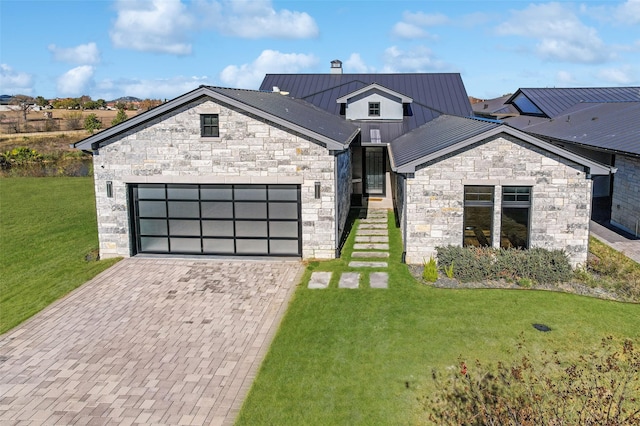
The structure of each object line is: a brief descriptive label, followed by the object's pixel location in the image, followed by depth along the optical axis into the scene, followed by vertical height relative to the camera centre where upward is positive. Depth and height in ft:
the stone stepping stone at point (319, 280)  49.11 -11.71
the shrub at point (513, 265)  49.06 -10.29
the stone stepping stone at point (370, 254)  57.26 -10.64
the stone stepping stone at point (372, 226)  70.44 -9.31
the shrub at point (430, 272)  48.85 -10.77
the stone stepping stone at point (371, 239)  63.21 -9.97
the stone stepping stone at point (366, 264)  53.88 -11.07
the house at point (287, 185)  50.55 -2.84
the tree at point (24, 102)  271.00 +32.98
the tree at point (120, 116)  200.65 +16.50
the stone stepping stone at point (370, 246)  60.29 -10.31
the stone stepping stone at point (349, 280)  48.85 -11.65
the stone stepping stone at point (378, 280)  48.40 -11.58
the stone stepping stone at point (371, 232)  67.10 -9.63
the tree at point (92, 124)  210.42 +14.22
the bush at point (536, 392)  26.99 -13.48
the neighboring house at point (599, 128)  62.90 +4.57
